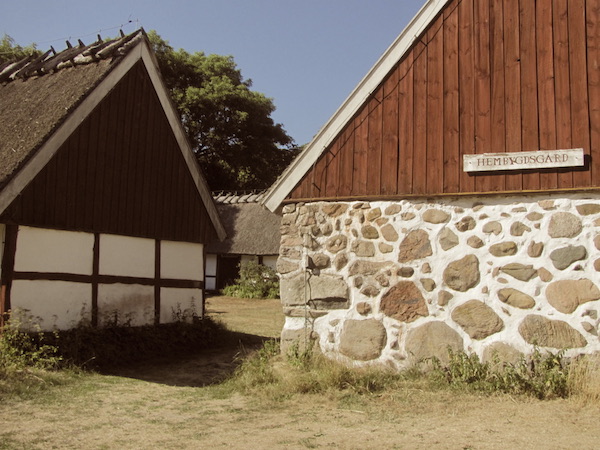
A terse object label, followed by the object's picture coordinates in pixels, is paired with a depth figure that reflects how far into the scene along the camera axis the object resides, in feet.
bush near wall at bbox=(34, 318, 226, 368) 32.09
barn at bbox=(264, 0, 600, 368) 22.67
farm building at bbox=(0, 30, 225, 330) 31.53
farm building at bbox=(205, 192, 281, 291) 85.35
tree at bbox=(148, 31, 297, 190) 118.83
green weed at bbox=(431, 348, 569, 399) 21.07
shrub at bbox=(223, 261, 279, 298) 80.89
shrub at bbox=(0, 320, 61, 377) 28.63
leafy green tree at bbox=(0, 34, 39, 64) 98.48
